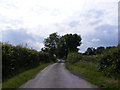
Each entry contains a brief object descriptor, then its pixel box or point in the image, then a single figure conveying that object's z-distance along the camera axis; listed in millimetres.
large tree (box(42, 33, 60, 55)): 47220
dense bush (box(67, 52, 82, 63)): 18489
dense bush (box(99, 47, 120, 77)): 6710
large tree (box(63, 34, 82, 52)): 47256
